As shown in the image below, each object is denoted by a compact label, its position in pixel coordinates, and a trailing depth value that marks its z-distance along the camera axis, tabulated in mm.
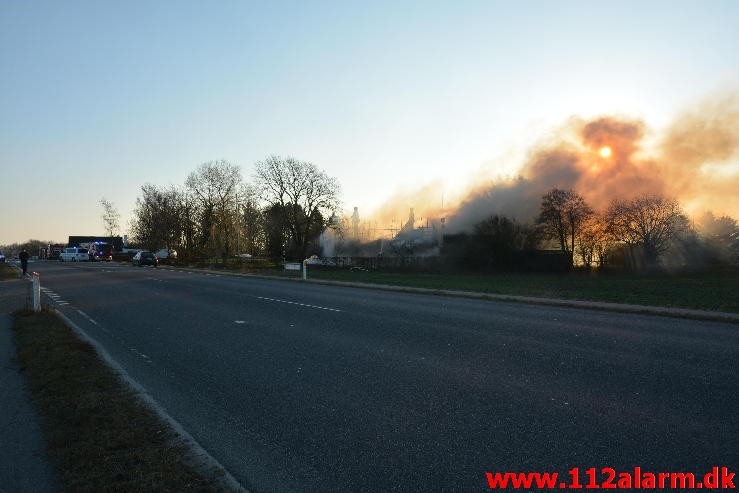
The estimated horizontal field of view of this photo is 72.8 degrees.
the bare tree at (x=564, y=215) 52906
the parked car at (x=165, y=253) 63094
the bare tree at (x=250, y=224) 62531
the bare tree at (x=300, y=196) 59812
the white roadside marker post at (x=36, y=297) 12458
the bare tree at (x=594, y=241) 51562
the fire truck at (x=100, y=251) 71062
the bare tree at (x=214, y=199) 60188
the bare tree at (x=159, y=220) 64006
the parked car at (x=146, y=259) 47688
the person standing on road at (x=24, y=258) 30997
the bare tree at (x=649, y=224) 49656
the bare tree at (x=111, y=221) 77375
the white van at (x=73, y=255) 70375
